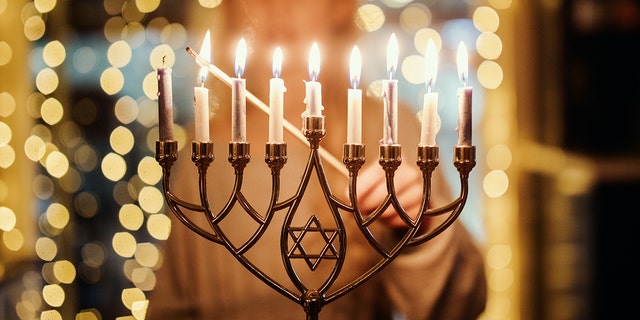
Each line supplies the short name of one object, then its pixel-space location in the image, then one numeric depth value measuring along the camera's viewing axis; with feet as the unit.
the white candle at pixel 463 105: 2.31
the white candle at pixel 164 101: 2.39
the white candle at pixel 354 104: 2.31
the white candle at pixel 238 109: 2.34
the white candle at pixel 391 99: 2.32
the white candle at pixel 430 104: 2.36
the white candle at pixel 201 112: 2.43
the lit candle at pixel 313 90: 2.32
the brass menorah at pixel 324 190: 2.39
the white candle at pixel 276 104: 2.33
